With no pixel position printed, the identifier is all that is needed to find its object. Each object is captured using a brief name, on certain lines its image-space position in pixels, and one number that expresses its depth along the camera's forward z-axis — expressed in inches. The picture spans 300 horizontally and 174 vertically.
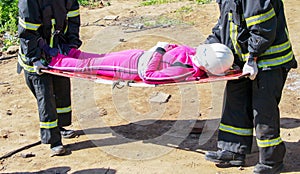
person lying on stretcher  208.8
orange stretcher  206.5
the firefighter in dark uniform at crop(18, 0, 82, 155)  233.5
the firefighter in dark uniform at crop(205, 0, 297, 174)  197.2
